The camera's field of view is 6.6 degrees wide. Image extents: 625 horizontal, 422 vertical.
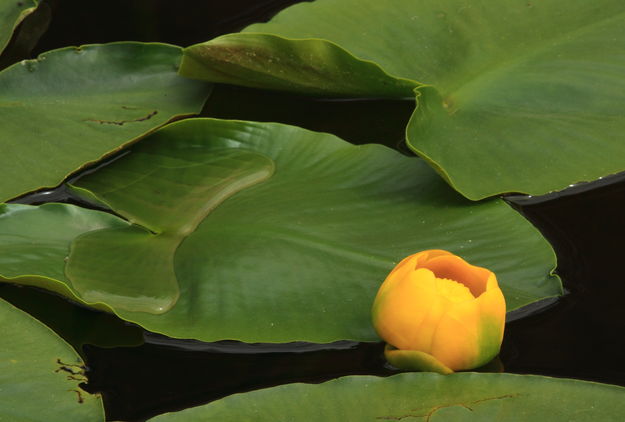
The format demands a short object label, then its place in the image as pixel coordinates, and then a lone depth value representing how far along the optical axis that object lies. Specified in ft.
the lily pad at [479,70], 7.64
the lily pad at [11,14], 7.91
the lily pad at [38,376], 7.19
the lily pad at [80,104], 7.68
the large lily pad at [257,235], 7.40
